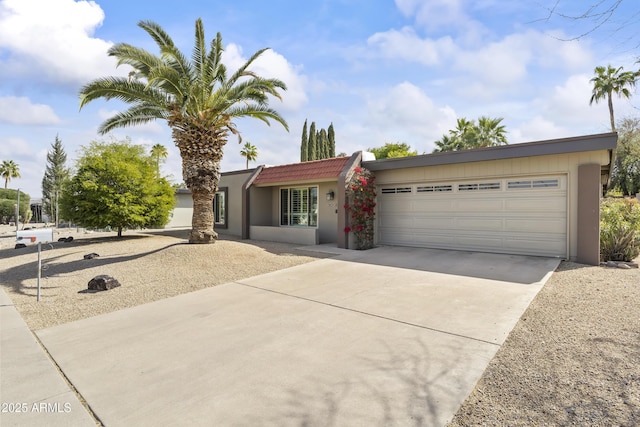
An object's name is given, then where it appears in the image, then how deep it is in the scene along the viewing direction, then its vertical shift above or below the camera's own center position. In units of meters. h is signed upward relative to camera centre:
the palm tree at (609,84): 26.91 +10.37
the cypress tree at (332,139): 36.67 +7.95
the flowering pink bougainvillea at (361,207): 11.74 +0.13
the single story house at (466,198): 8.80 +0.41
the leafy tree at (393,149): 33.50 +6.41
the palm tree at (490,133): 26.05 +6.14
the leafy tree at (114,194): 13.76 +0.70
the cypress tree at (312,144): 35.03 +7.06
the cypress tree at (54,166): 42.25 +5.78
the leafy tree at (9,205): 38.69 +0.72
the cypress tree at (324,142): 35.91 +7.42
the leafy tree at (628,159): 27.08 +4.36
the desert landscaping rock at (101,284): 7.07 -1.55
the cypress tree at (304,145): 35.25 +7.00
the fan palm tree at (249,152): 44.62 +8.00
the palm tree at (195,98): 9.55 +3.46
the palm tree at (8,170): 52.12 +6.46
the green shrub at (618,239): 8.80 -0.78
